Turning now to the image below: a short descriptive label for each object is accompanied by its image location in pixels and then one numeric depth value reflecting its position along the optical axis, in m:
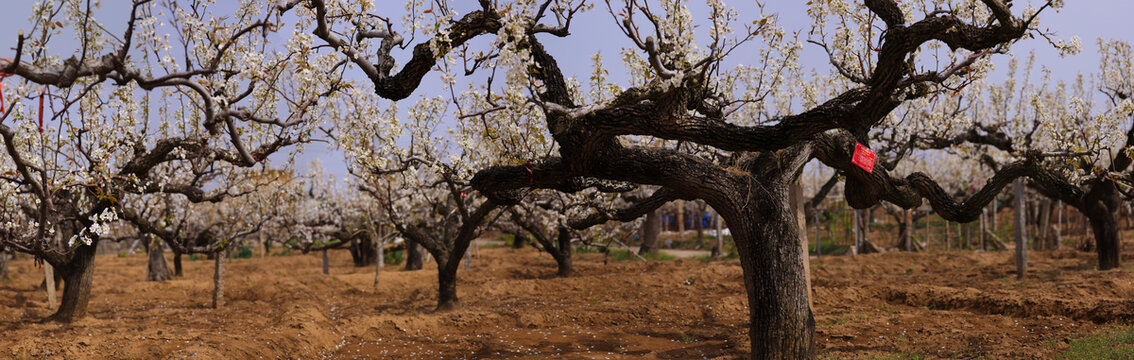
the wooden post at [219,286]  15.00
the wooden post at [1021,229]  15.04
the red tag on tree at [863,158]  7.26
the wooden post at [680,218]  37.53
